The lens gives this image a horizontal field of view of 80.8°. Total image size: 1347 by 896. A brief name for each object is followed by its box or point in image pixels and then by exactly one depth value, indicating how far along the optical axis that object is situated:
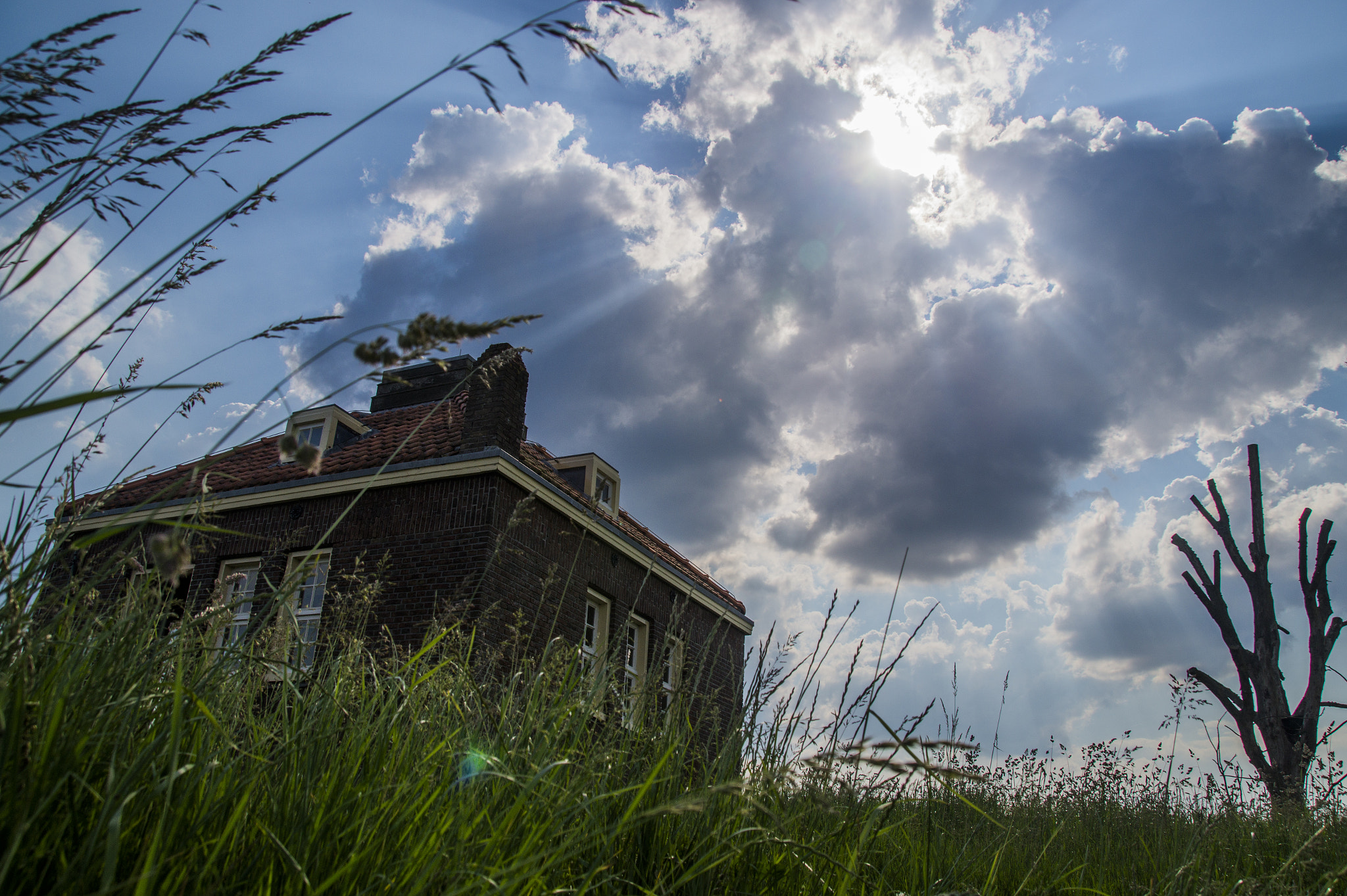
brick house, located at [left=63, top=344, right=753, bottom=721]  11.77
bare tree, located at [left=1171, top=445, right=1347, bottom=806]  9.09
